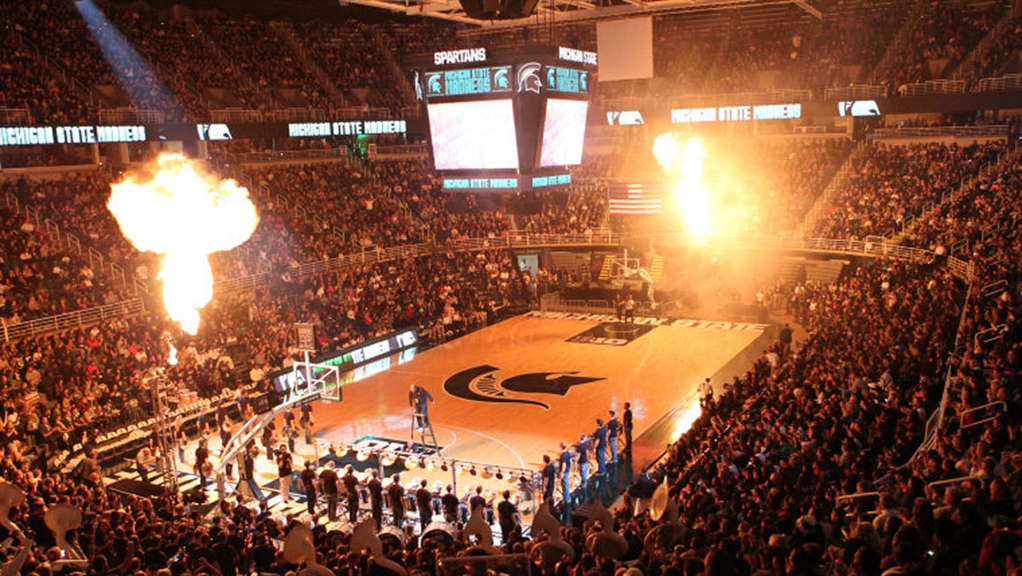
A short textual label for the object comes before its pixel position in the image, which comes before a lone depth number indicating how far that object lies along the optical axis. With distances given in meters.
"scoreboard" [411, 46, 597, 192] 23.34
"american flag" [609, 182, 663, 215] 35.56
